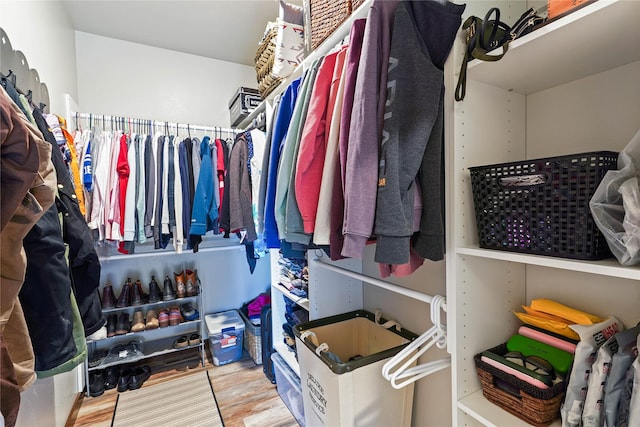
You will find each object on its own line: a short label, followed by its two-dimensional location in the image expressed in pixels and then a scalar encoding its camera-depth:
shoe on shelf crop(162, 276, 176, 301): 2.33
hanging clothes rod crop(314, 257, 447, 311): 0.93
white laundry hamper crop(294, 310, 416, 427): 1.01
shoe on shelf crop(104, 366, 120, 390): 2.07
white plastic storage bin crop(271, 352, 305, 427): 1.66
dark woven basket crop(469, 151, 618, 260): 0.60
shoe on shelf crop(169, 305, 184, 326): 2.32
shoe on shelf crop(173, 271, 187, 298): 2.38
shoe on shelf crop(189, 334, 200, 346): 2.38
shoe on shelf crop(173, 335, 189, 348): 2.35
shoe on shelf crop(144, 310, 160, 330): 2.21
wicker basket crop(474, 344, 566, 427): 0.70
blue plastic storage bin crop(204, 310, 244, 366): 2.34
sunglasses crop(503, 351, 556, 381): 0.75
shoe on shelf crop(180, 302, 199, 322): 2.40
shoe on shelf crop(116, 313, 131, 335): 2.16
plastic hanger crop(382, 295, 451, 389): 0.89
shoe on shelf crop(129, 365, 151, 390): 2.08
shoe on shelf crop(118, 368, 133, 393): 2.06
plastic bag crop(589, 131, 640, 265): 0.54
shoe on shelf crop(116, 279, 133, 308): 2.21
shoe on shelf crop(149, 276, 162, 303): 2.29
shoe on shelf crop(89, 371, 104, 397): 2.00
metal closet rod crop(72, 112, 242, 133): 2.09
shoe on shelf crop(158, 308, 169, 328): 2.29
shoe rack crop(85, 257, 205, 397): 2.18
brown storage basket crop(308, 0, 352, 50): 1.16
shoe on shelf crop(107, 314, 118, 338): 2.14
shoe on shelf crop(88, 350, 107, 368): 2.07
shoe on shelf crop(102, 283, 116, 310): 2.16
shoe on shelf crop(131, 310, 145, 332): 2.18
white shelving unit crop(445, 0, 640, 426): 0.72
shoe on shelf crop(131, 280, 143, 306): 2.24
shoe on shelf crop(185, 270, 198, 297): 2.40
